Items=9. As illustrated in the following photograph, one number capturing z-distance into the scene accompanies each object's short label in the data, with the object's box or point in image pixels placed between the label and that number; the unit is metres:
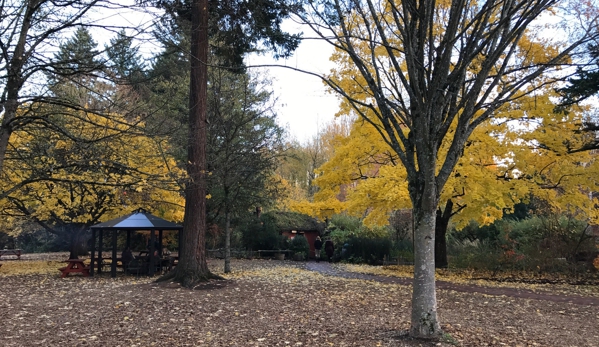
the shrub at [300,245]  25.38
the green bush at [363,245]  22.55
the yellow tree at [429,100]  6.04
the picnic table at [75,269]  14.56
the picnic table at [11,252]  23.78
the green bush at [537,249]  14.65
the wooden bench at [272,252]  25.20
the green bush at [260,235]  25.89
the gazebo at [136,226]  14.52
